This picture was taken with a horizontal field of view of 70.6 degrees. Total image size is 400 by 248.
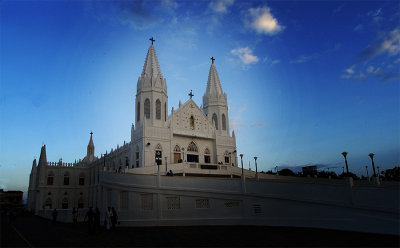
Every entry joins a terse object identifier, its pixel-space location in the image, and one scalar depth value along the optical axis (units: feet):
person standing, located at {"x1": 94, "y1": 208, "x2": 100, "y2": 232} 51.29
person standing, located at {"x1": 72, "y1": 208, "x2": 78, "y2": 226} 81.41
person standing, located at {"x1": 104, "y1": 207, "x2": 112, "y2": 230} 57.41
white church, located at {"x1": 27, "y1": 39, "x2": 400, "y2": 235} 45.44
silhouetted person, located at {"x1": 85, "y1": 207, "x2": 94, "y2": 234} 49.11
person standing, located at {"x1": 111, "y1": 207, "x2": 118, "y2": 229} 57.16
